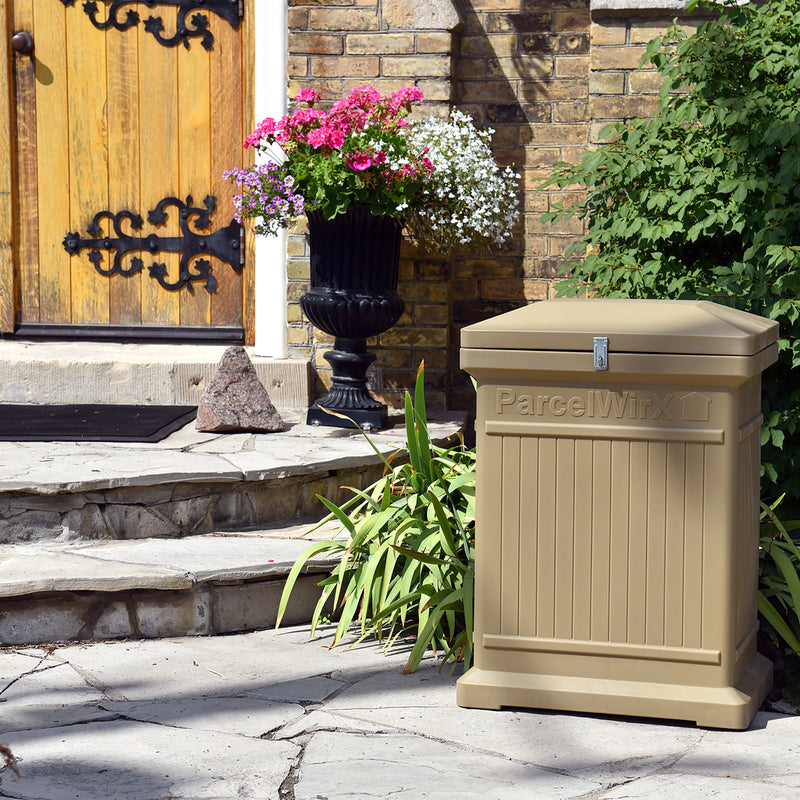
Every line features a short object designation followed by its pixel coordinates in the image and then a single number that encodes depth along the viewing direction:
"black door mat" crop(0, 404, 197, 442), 4.18
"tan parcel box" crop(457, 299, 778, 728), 2.61
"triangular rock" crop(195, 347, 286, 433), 4.32
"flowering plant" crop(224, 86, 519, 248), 4.23
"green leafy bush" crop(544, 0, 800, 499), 3.78
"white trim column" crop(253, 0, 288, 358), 4.92
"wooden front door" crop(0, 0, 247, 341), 5.09
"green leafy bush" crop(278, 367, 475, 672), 3.13
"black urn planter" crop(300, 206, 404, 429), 4.42
